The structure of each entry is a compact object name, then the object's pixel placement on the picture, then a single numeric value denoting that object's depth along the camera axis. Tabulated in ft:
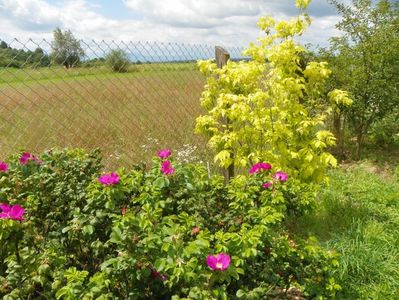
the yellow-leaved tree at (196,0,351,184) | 11.93
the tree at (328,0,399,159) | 20.06
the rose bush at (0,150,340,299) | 5.69
